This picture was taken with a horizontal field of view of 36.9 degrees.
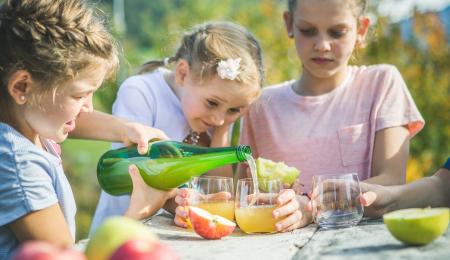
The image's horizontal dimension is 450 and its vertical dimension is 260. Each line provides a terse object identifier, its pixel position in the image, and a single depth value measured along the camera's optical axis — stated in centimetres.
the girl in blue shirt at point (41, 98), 199
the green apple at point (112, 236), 135
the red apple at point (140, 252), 121
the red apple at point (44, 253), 114
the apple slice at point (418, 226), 172
